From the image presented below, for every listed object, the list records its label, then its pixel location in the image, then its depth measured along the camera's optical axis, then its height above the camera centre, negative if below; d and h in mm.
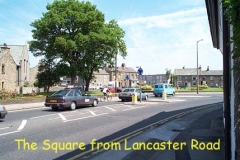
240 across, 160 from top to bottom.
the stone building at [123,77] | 102631 +3219
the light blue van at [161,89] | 36781 -771
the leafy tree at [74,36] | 35969 +7359
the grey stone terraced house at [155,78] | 148375 +3651
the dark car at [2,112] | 12355 -1442
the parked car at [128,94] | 26766 -1101
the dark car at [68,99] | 17406 -1146
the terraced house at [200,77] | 108875 +3167
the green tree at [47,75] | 40750 +1574
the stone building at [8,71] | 39156 +2359
